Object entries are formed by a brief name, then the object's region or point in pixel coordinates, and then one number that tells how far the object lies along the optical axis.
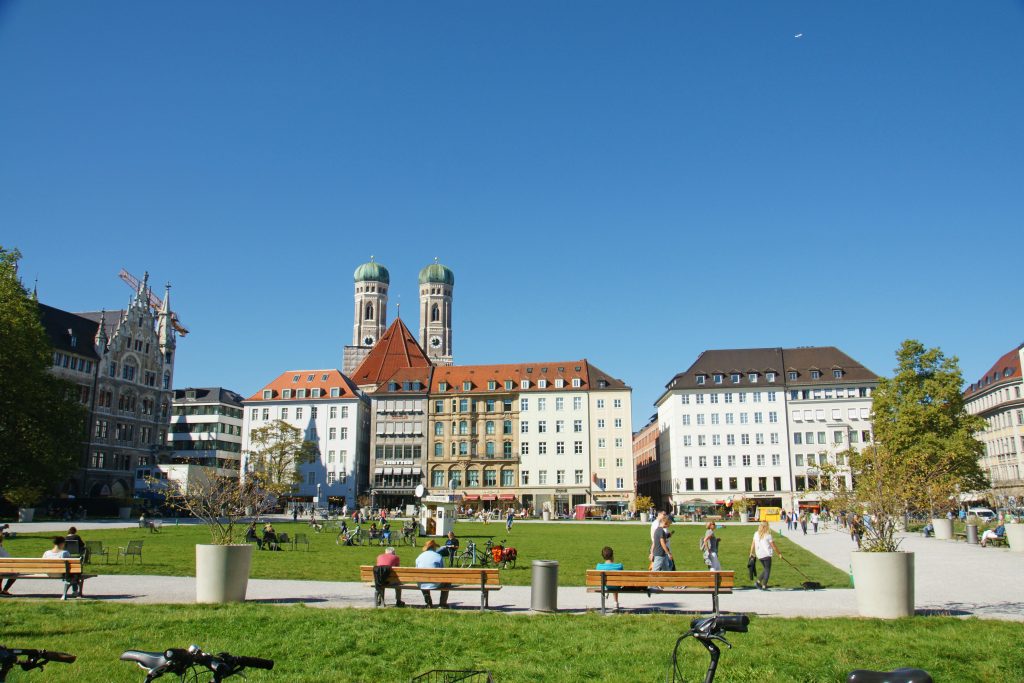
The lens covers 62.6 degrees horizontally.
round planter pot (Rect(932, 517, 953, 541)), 41.62
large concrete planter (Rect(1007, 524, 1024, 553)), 31.34
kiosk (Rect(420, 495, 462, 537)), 43.00
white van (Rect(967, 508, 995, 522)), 60.34
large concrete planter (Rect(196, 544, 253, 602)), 14.49
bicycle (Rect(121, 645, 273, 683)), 5.19
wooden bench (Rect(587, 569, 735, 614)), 14.34
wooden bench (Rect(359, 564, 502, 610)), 14.64
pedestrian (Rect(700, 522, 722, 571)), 18.77
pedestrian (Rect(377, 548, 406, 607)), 15.95
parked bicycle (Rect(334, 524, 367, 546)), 36.84
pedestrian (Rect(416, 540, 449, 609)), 16.56
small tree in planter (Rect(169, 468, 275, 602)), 14.52
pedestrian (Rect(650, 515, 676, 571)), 17.22
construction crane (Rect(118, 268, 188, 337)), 121.36
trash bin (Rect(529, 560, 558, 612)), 14.23
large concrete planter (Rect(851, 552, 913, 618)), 13.25
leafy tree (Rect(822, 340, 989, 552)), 50.25
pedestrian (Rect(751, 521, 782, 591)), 18.28
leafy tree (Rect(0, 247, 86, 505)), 46.84
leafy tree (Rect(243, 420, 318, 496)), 70.88
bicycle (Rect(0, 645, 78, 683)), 5.14
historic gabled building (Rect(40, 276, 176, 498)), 77.69
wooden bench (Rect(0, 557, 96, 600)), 15.57
